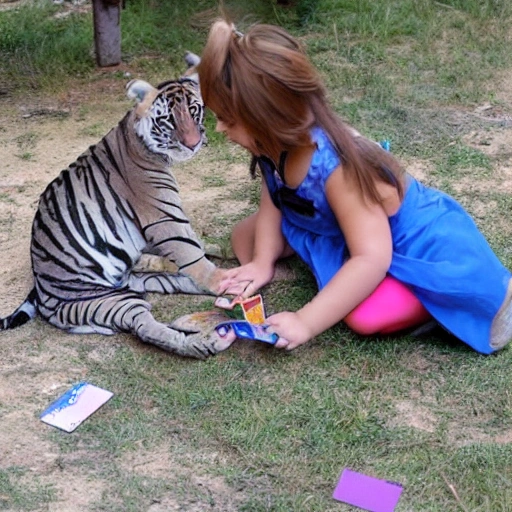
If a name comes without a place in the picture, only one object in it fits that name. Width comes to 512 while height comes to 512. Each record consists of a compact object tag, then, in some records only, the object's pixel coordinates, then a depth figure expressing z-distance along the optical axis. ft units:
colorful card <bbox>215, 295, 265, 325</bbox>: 10.21
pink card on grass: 8.04
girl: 9.03
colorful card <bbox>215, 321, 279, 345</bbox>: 9.59
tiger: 11.05
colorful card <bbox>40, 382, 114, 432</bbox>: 9.28
